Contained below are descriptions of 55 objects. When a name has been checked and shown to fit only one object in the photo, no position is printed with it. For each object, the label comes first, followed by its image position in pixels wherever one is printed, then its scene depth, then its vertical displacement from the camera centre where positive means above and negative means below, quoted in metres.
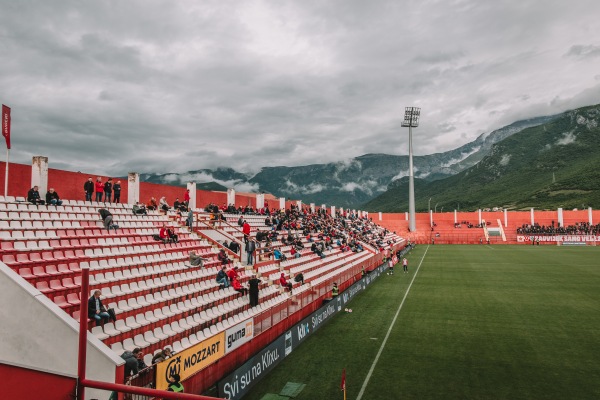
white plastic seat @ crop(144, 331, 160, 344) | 11.05 -3.28
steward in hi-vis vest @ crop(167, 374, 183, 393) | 9.02 -3.72
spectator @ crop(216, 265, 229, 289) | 16.22 -2.39
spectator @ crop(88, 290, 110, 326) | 10.13 -2.31
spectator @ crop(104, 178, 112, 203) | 18.30 +1.47
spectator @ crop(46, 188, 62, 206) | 15.08 +0.84
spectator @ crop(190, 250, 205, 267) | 16.50 -1.66
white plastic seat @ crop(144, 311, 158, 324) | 11.81 -2.90
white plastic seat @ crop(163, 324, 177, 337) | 11.74 -3.28
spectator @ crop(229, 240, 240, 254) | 20.34 -1.33
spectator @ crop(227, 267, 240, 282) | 16.81 -2.29
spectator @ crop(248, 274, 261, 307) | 16.39 -2.89
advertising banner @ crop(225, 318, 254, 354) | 11.76 -3.52
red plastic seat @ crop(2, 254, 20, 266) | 10.55 -1.06
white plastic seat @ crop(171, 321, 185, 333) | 12.12 -3.27
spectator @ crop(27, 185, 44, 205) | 14.44 +0.88
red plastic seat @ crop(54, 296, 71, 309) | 10.39 -2.15
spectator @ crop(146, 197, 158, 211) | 20.44 +0.73
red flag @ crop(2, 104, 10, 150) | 13.94 +3.38
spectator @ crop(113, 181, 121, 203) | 18.84 +1.37
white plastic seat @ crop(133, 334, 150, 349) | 10.72 -3.28
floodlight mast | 72.94 +17.23
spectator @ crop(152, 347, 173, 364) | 9.58 -3.28
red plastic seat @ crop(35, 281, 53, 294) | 10.39 -1.77
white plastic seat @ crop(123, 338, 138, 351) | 10.40 -3.26
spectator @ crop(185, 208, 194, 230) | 20.48 +0.00
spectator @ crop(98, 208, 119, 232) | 15.41 +0.05
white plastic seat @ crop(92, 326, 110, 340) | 9.96 -2.83
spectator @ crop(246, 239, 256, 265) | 19.42 -1.46
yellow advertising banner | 9.07 -3.49
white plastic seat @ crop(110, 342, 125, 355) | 10.00 -3.22
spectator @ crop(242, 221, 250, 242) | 22.47 -0.57
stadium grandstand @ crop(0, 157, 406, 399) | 8.98 -2.09
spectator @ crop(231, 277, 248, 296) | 16.58 -2.77
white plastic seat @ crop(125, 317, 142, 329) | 11.13 -2.89
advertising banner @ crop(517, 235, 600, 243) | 62.06 -3.05
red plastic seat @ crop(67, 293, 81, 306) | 10.79 -2.15
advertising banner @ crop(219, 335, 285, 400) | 9.81 -4.16
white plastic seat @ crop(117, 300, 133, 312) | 11.58 -2.51
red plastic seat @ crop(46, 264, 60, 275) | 11.34 -1.42
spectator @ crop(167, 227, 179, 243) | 17.48 -0.70
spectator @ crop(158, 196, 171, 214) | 21.01 +0.74
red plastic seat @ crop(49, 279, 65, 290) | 10.84 -1.76
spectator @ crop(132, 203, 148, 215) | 18.78 +0.52
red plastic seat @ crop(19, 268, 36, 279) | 10.56 -1.42
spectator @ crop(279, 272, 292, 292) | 20.05 -3.16
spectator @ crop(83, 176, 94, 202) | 17.12 +1.38
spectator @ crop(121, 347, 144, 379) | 9.16 -3.31
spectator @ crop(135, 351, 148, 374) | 9.46 -3.38
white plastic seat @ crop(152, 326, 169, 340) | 11.40 -3.28
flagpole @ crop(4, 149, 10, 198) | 13.89 +1.45
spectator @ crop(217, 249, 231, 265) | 18.18 -1.72
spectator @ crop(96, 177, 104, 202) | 17.84 +1.39
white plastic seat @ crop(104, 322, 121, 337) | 10.34 -2.86
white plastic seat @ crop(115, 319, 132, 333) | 10.74 -2.88
